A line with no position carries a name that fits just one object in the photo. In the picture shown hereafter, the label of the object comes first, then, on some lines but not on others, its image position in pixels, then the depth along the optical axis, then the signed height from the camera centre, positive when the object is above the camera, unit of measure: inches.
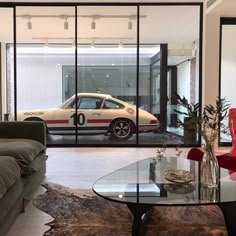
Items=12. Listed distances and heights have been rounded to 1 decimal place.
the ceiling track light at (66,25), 327.9 +58.8
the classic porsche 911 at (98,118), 327.3 -21.8
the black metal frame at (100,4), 307.1 +71.8
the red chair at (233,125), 187.9 -15.8
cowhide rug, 116.6 -42.7
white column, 290.2 +26.3
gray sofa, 109.0 -24.9
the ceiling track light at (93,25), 328.8 +59.1
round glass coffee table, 95.0 -26.6
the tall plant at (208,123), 106.2 -8.4
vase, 109.5 -21.9
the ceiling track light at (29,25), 331.0 +59.1
